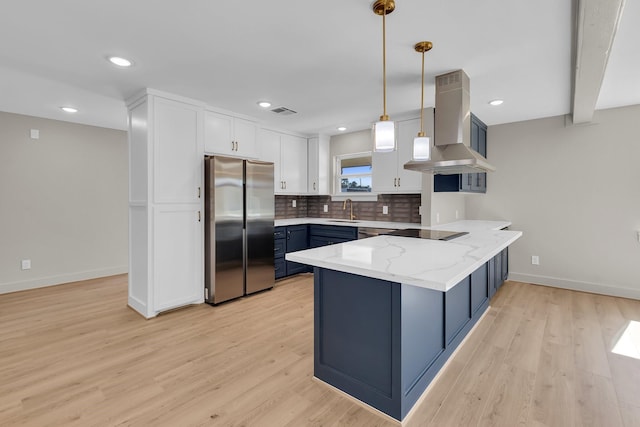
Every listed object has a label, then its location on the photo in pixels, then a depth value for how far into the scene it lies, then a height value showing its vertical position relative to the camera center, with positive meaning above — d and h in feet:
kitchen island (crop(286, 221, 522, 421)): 5.29 -2.10
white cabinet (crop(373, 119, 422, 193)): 13.35 +1.87
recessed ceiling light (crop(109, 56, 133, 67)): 7.98 +3.90
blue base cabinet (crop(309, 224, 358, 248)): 14.47 -1.27
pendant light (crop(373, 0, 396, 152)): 6.44 +1.56
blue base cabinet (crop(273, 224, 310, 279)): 14.52 -1.79
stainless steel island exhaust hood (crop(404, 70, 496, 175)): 8.57 +2.36
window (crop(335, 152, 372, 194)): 16.38 +1.95
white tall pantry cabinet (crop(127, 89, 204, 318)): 10.30 +0.23
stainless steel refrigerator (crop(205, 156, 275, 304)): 11.41 -0.75
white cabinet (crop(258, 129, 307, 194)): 15.24 +2.62
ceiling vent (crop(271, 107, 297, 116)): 12.30 +4.01
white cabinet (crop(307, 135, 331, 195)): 16.87 +2.33
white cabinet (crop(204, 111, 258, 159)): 11.97 +3.00
